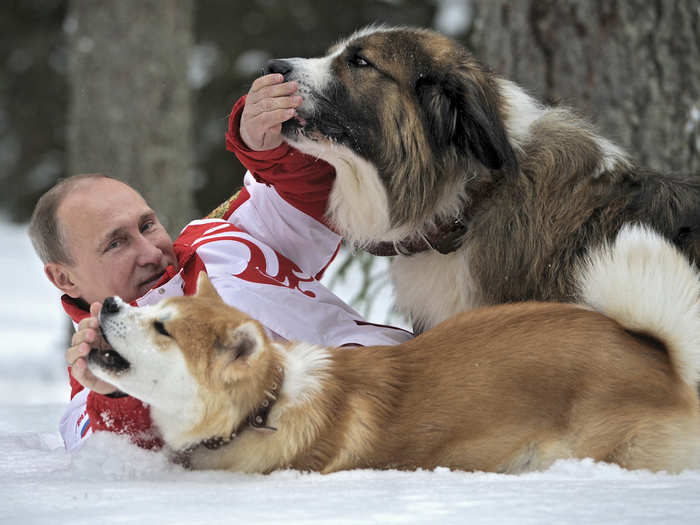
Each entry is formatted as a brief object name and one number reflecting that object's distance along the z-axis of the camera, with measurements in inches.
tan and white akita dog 205.9
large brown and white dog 262.7
